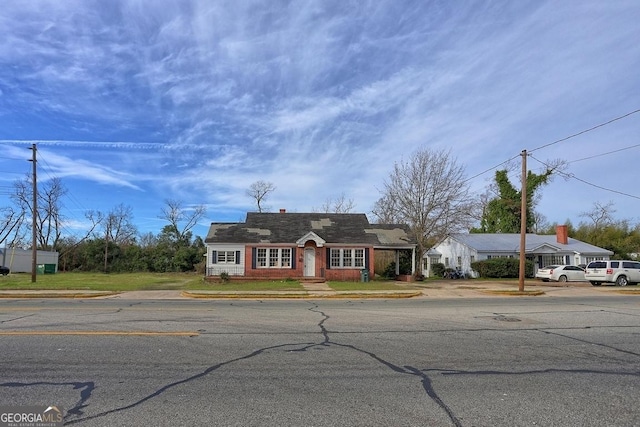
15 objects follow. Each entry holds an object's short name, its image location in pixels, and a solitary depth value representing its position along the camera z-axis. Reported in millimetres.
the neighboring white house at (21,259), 47406
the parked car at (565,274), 34625
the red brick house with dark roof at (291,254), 31797
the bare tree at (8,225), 58844
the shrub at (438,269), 45812
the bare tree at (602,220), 61400
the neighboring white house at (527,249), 42438
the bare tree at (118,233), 62578
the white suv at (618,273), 28594
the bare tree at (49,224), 58156
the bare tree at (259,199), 64250
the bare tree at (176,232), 60594
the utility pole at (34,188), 28266
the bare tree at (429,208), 35562
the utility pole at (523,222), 22938
